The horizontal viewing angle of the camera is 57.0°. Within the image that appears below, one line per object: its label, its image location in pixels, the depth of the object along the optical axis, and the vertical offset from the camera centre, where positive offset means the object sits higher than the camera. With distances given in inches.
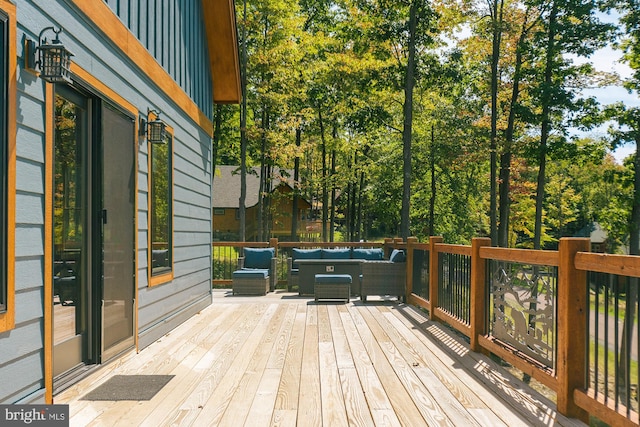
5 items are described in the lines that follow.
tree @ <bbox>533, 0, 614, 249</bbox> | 647.1 +176.9
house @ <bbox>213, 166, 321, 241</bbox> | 1263.5 -7.9
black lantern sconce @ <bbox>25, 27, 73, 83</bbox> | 140.2 +35.1
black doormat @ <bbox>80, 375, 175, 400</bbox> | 160.1 -52.4
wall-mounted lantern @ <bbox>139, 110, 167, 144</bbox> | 236.1 +30.8
